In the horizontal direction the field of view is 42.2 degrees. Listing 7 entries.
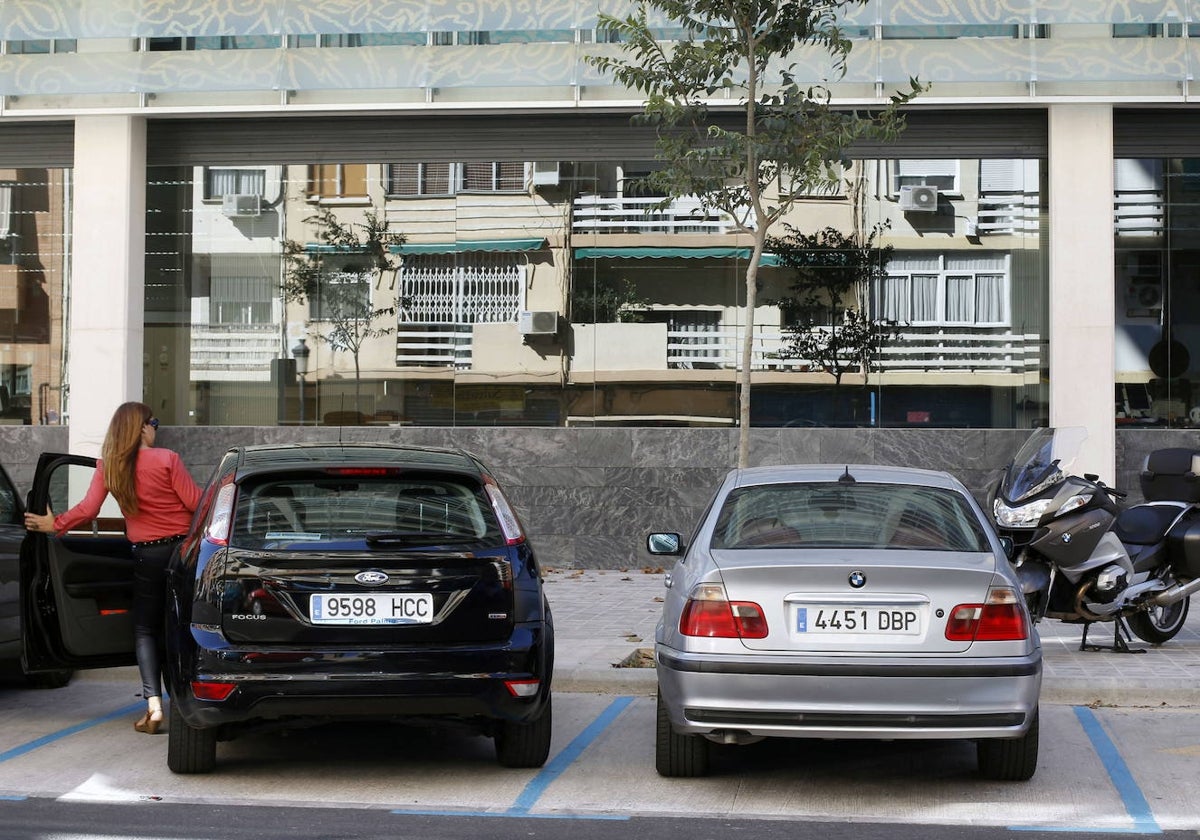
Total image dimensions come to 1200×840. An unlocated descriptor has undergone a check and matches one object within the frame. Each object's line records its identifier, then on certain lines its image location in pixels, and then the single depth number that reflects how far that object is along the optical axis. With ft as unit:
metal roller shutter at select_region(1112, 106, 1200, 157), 53.78
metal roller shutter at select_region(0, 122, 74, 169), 57.41
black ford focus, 20.39
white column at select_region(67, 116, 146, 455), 55.62
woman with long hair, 25.05
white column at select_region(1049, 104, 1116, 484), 52.47
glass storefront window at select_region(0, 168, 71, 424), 56.90
